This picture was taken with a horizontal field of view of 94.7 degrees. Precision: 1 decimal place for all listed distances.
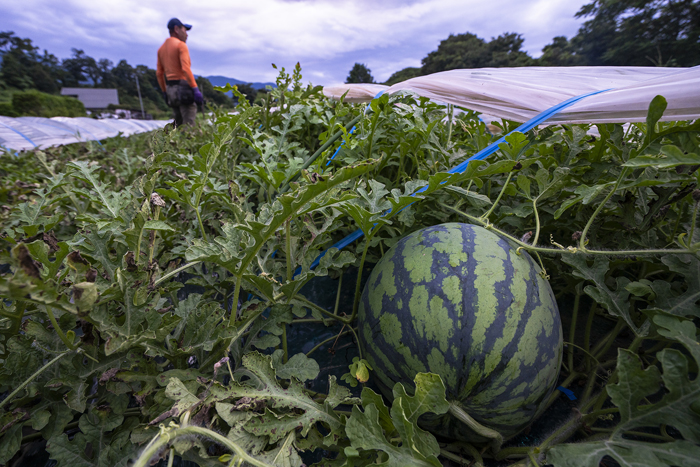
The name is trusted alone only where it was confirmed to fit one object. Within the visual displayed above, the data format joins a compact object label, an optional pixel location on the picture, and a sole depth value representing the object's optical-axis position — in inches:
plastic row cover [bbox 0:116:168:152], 263.1
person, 225.3
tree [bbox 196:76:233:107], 1876.7
